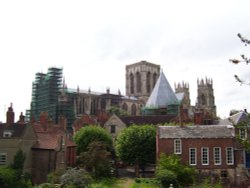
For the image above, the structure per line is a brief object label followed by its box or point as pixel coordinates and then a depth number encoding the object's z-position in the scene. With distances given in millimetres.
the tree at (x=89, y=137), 51812
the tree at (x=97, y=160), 42844
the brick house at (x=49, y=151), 43281
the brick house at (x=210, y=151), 41906
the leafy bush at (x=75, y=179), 33312
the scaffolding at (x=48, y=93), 105062
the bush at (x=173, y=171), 36000
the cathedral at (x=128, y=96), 82875
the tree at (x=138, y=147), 48312
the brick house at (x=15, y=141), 41969
